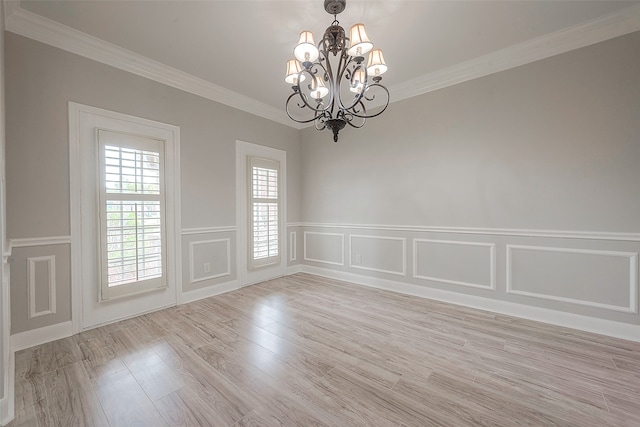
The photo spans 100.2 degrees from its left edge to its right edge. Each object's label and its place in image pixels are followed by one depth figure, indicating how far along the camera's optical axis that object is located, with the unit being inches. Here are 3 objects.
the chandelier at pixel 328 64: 76.8
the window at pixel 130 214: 107.6
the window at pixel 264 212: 164.6
